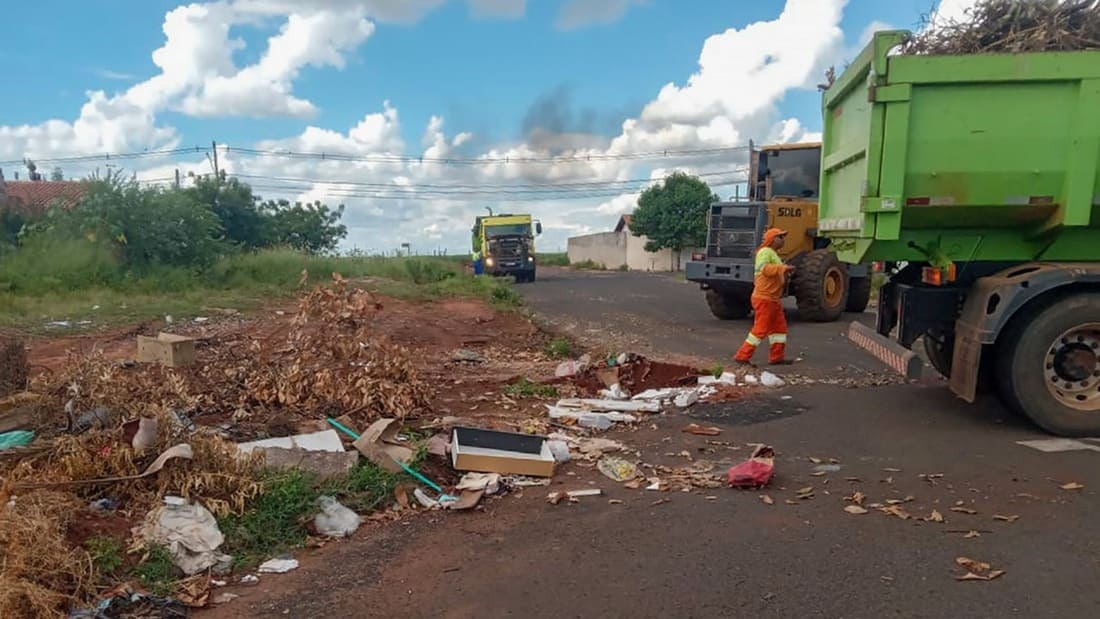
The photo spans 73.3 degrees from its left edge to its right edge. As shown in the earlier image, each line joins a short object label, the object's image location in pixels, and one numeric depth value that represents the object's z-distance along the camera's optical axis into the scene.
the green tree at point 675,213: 43.75
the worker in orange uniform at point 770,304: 8.62
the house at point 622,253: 47.62
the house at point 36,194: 20.86
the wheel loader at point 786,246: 12.63
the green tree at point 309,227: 39.59
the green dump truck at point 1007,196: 5.41
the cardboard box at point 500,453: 4.86
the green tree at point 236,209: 30.84
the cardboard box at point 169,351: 7.81
